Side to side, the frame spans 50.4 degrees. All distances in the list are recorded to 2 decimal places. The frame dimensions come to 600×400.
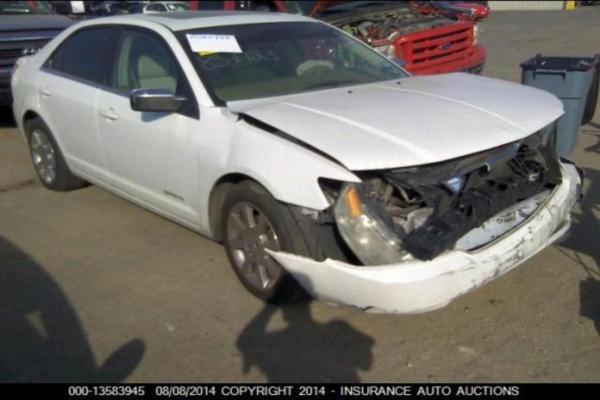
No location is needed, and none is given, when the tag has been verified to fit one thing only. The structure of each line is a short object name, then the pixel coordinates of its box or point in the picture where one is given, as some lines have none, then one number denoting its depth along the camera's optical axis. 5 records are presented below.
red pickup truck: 7.52
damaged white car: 2.99
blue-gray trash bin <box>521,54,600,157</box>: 5.51
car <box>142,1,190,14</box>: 15.24
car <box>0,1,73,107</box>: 7.91
